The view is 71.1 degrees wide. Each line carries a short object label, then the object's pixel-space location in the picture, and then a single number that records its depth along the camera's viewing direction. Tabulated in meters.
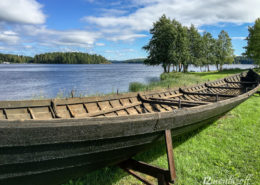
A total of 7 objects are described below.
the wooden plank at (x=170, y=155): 2.95
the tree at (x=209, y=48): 59.90
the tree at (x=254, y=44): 36.93
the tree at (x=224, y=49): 61.06
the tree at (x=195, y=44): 53.00
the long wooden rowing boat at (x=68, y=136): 1.89
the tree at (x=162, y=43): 35.37
